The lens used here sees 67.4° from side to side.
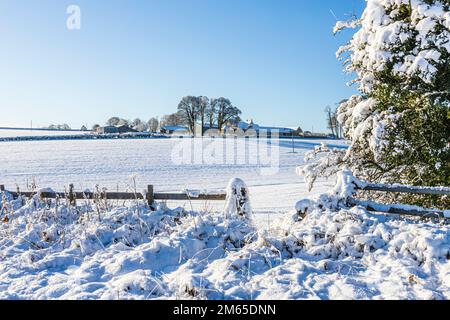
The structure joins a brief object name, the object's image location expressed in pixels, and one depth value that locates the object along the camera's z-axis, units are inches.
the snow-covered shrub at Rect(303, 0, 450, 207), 297.9
